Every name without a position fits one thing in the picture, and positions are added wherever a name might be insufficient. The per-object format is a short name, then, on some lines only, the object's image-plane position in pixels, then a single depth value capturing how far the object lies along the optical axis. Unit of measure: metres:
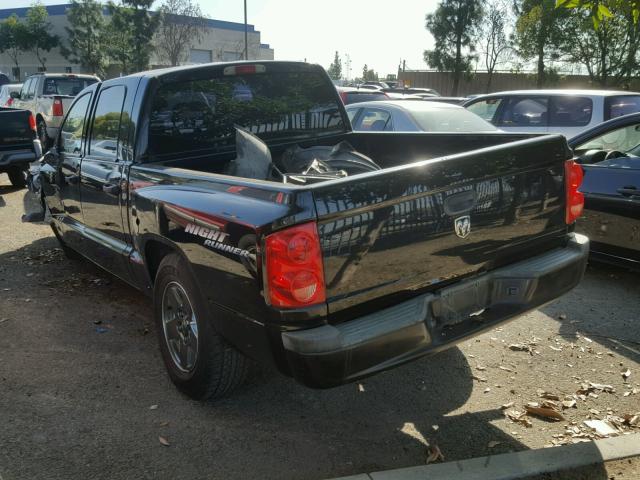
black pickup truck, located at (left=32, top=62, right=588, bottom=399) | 2.66
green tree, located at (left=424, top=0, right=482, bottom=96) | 41.56
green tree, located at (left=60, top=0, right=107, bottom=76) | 50.34
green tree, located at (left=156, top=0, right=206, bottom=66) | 47.88
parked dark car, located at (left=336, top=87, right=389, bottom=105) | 14.21
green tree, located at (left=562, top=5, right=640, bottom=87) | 26.50
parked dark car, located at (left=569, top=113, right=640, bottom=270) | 5.22
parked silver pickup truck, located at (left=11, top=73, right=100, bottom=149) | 16.20
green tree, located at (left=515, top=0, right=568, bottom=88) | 28.45
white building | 60.66
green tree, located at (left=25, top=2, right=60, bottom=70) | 55.72
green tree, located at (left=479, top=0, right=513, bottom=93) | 40.81
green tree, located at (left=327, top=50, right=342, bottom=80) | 96.20
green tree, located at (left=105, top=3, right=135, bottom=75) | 48.81
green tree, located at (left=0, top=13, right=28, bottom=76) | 55.06
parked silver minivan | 8.84
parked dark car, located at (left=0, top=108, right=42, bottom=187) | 10.34
